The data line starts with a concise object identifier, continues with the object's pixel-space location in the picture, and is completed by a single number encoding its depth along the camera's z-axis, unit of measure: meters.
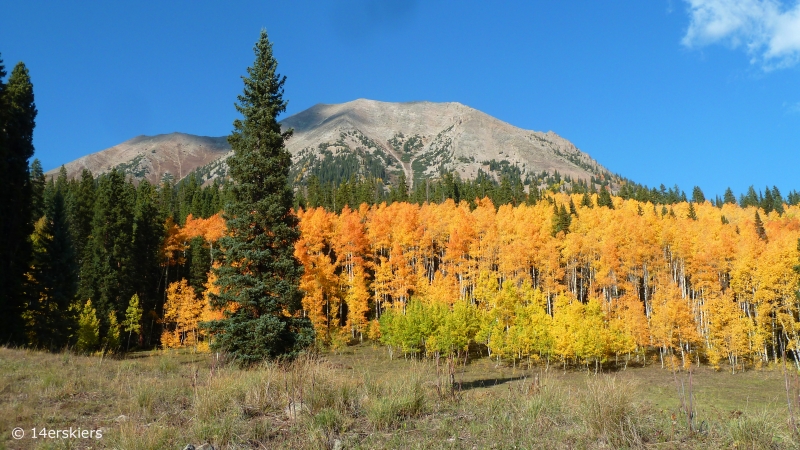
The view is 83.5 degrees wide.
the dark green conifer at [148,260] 54.79
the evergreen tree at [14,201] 24.35
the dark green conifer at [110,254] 49.03
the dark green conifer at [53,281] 29.08
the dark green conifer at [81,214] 54.94
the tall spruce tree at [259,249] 18.69
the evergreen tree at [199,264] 58.72
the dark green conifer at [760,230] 68.00
